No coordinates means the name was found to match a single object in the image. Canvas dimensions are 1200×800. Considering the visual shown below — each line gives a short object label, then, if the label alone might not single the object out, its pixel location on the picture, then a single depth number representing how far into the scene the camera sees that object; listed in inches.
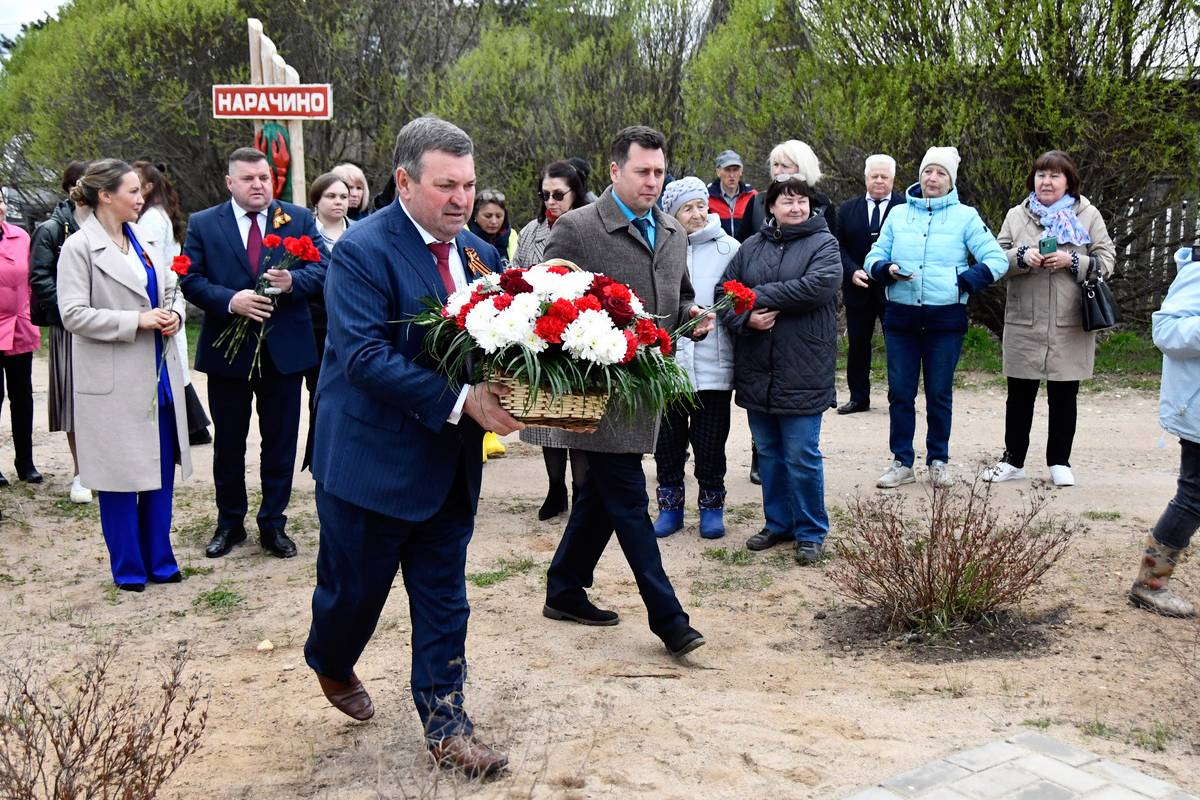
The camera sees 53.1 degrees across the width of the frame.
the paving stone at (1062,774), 142.7
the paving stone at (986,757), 149.1
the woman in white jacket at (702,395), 267.3
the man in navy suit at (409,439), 148.3
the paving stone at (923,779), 142.6
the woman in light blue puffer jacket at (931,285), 305.4
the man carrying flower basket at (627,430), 199.0
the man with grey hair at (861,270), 367.9
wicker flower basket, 145.9
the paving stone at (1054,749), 150.9
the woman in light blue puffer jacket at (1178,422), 198.2
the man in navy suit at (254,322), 263.3
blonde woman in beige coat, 241.8
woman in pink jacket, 338.6
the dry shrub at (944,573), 205.3
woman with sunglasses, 283.7
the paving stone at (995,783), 141.2
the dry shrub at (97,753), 124.8
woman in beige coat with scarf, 304.2
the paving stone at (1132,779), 141.4
